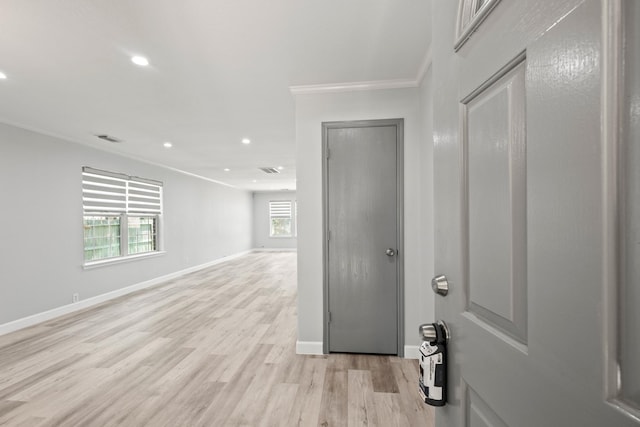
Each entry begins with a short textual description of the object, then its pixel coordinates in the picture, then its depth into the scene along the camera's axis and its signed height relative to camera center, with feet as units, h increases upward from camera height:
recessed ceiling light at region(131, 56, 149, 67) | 7.22 +3.73
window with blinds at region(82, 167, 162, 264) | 15.84 -0.07
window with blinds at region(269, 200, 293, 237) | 40.34 -0.91
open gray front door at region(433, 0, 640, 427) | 1.08 -0.01
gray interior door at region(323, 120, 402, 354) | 9.14 -0.74
